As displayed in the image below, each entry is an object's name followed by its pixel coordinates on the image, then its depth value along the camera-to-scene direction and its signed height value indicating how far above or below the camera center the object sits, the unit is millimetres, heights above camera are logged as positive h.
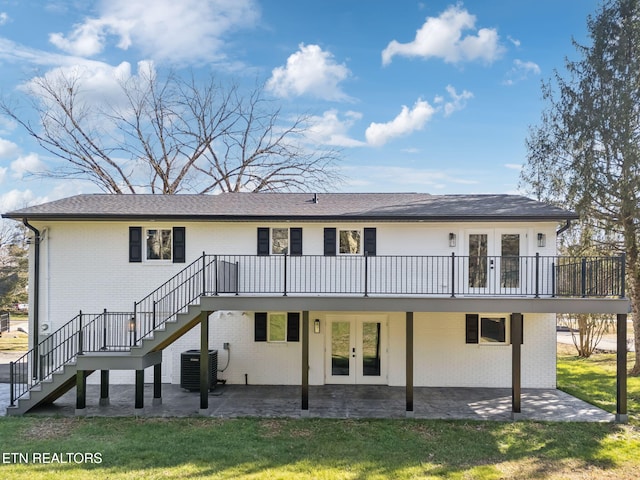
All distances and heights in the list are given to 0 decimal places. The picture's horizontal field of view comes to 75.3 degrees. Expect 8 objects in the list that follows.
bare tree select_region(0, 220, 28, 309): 29750 -1554
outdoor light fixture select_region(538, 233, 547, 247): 11906 +116
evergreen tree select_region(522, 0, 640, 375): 14125 +3927
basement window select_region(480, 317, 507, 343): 12680 -2620
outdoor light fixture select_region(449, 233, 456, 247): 12109 +100
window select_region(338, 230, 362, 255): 12336 +21
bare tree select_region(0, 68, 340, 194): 23969 +6321
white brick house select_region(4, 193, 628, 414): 11836 -1010
